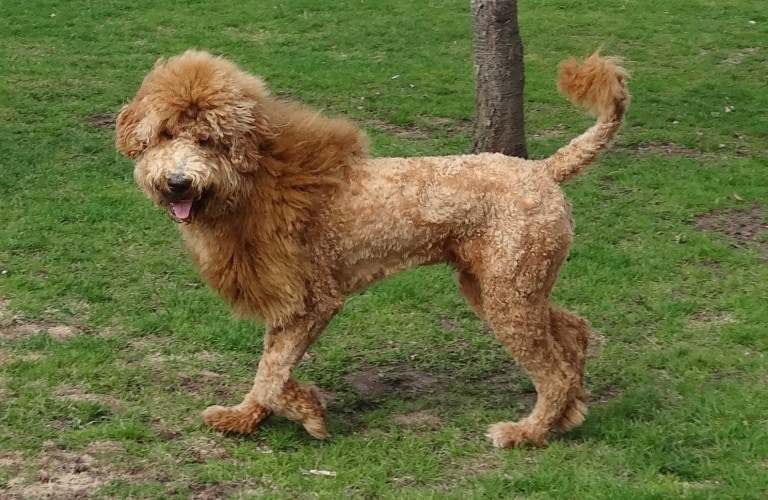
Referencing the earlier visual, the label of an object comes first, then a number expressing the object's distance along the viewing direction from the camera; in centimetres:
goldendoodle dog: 415
